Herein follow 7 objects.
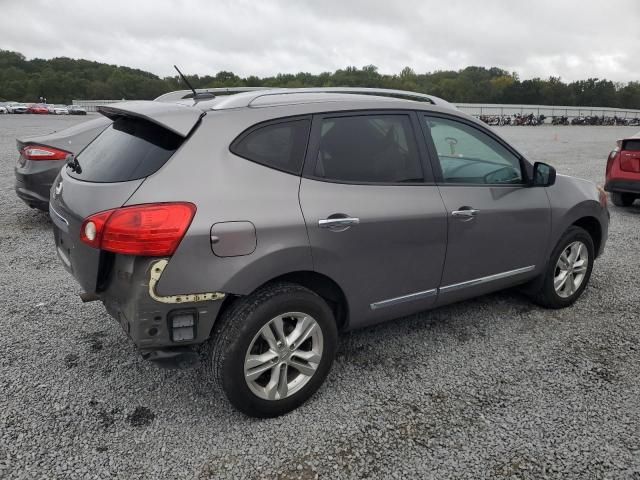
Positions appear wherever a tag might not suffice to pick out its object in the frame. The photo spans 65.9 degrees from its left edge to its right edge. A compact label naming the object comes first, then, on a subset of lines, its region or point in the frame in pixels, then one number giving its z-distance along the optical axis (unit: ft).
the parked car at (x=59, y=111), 203.31
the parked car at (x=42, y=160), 19.42
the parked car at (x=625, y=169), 25.81
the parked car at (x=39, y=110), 196.65
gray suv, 7.71
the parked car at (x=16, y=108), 192.75
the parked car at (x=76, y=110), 205.79
